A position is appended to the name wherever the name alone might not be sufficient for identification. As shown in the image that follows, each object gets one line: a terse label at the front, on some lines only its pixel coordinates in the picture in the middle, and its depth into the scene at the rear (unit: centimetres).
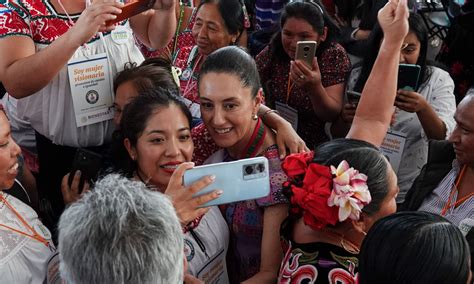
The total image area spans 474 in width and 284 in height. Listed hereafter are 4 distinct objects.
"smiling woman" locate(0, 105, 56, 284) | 172
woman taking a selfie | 199
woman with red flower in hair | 165
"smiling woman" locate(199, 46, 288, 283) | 205
